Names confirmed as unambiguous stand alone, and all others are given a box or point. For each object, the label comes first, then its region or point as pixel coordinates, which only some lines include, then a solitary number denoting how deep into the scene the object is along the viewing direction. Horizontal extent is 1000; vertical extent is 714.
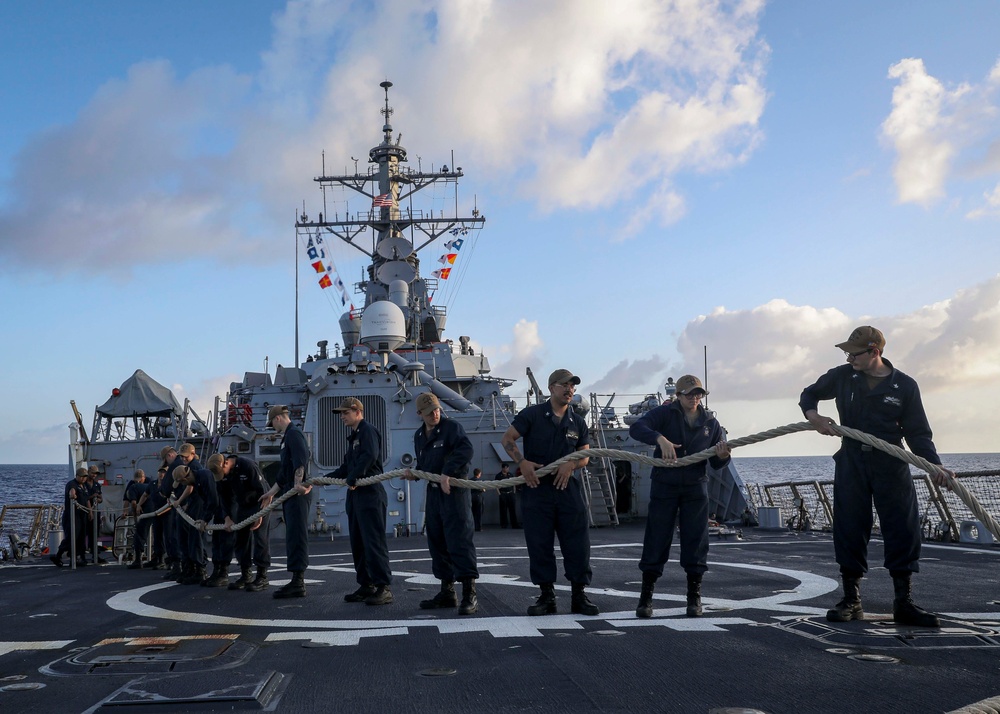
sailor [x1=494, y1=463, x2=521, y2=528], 17.39
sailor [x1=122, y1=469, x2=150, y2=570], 11.52
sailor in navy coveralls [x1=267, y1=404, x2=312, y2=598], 7.14
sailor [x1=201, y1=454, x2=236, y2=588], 8.30
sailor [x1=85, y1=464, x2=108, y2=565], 12.41
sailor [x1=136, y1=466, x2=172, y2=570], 11.05
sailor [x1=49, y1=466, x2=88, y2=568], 11.97
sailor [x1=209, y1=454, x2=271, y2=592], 8.08
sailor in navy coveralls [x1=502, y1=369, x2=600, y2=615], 5.61
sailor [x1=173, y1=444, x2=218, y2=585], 8.66
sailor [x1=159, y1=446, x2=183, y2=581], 9.67
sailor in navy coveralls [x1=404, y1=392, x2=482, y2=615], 6.16
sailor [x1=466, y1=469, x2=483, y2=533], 16.58
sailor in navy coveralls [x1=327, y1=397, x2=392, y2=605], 6.52
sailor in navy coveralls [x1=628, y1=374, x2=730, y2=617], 5.34
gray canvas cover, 20.94
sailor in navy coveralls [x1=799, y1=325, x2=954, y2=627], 4.77
